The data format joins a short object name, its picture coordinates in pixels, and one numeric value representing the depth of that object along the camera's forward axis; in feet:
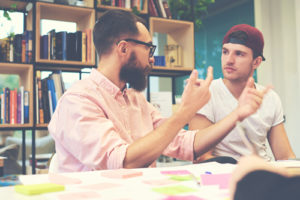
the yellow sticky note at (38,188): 2.09
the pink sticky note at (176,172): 2.85
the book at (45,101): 8.26
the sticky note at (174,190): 2.15
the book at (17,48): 8.21
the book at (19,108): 8.01
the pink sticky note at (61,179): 2.43
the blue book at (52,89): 8.29
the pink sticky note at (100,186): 2.27
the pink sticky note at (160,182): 2.44
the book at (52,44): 8.46
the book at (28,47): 8.26
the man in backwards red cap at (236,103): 5.92
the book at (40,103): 8.21
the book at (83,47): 8.79
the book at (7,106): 7.93
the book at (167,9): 10.19
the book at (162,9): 10.01
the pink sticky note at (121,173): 2.69
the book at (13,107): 7.95
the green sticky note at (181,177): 2.58
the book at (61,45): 8.57
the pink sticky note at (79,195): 1.99
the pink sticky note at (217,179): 2.38
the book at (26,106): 8.07
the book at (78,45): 8.77
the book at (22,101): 8.02
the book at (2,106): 7.90
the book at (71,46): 8.68
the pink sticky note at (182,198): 2.00
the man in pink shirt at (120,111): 3.77
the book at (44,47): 8.42
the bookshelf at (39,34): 8.14
